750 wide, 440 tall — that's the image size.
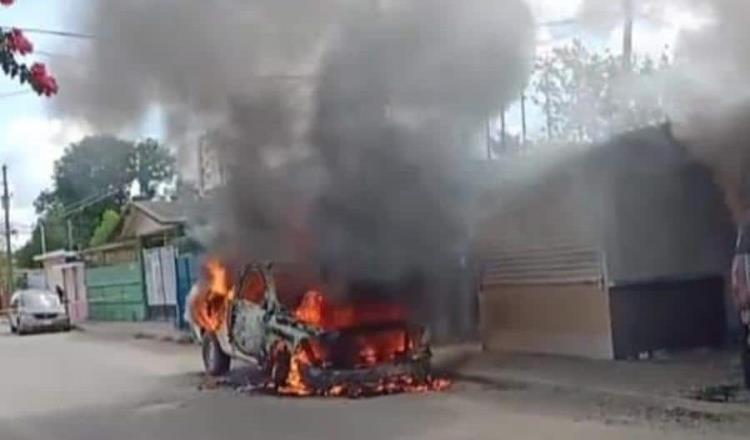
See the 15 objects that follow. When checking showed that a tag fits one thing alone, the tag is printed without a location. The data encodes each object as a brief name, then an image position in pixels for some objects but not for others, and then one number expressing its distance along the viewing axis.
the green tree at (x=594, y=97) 16.05
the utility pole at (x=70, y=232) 51.94
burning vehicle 13.97
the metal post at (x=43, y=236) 56.47
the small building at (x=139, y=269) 36.28
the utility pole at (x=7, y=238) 56.47
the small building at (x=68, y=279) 46.22
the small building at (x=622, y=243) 15.60
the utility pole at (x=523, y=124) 19.56
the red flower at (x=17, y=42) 5.04
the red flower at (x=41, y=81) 5.02
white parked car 36.84
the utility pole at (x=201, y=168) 16.27
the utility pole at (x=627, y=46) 15.94
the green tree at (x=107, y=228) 45.18
